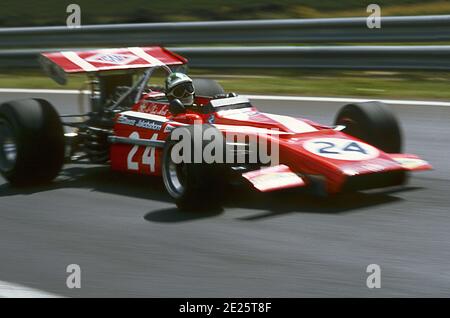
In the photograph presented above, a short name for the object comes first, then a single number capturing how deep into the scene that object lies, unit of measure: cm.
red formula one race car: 1267
